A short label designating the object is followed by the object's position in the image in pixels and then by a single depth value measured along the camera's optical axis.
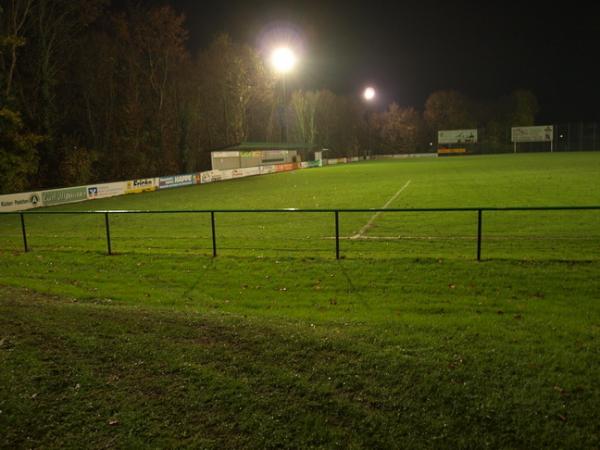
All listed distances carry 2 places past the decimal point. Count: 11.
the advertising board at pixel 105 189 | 32.31
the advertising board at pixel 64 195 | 29.34
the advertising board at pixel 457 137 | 104.31
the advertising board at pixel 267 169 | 56.33
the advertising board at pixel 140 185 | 35.72
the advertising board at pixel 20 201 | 27.00
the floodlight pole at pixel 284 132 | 85.64
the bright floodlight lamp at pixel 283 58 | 58.55
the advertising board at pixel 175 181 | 39.52
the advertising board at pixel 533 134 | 97.44
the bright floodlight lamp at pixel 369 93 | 94.82
